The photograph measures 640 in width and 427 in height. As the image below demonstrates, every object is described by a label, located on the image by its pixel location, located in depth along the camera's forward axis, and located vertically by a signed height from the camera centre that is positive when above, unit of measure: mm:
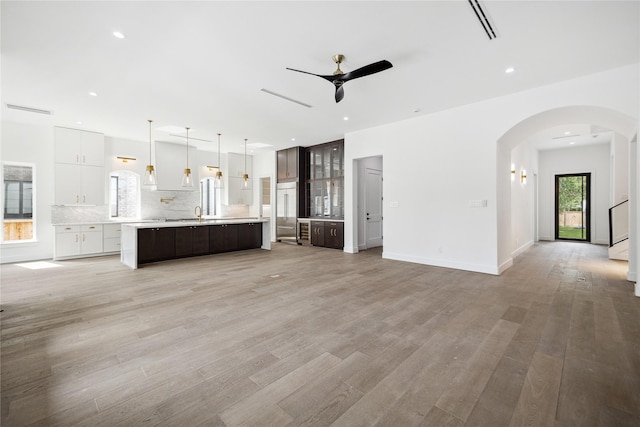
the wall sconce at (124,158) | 7843 +1514
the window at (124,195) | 7863 +483
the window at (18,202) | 6430 +234
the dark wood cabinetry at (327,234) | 7801 -691
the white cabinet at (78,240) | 6535 -712
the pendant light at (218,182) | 7068 +750
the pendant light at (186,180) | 6239 +705
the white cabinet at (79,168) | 6730 +1109
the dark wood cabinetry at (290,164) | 8961 +1559
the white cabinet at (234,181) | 9984 +1086
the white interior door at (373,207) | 8047 +91
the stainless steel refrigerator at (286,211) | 9117 -17
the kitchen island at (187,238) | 5875 -679
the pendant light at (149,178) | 5762 +694
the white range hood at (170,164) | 8080 +1402
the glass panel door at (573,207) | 9453 +73
